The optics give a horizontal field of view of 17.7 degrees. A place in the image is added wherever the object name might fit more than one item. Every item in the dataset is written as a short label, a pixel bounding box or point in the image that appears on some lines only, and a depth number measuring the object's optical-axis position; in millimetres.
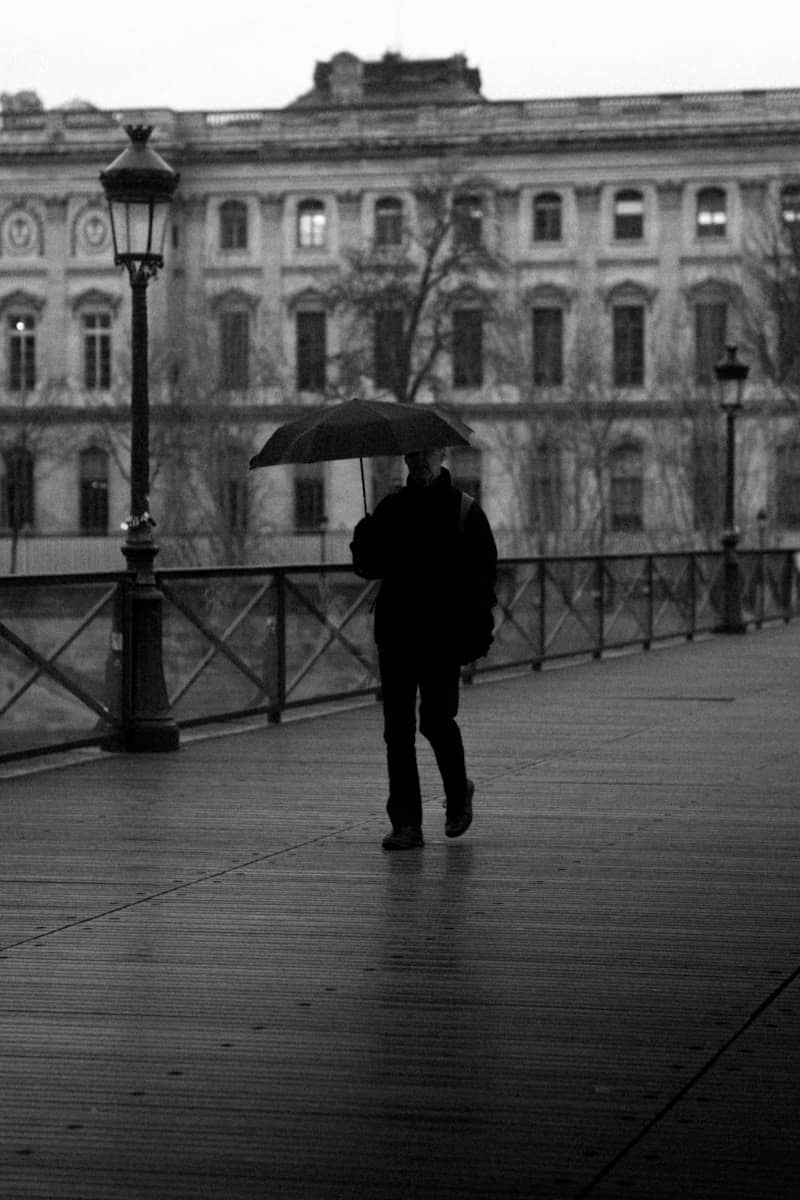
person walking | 10289
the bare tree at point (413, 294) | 75625
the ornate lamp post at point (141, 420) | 15227
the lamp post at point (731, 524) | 33594
